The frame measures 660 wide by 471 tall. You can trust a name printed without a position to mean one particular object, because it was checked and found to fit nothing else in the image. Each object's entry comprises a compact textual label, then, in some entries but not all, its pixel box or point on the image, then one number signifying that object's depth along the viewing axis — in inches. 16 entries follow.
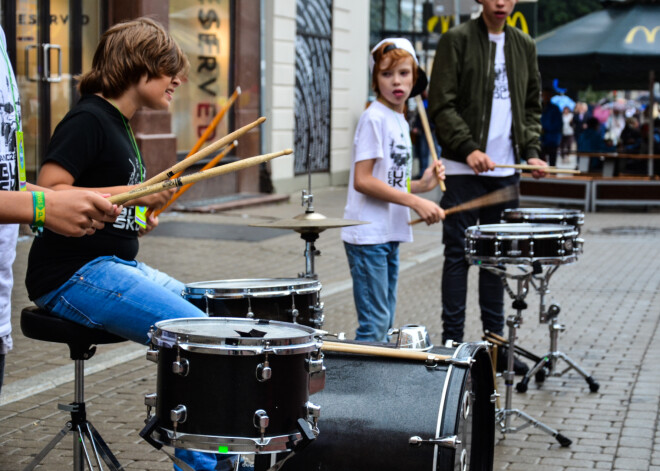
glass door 431.2
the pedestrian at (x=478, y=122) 225.6
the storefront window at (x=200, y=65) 544.7
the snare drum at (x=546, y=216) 214.4
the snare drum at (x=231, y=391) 108.0
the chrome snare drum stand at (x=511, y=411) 188.2
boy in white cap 195.3
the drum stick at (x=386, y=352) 133.7
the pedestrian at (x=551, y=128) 845.8
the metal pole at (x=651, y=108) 688.4
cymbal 165.9
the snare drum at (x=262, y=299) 142.0
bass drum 127.0
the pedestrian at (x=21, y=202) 107.7
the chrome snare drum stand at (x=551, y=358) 217.2
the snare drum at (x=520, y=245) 191.2
